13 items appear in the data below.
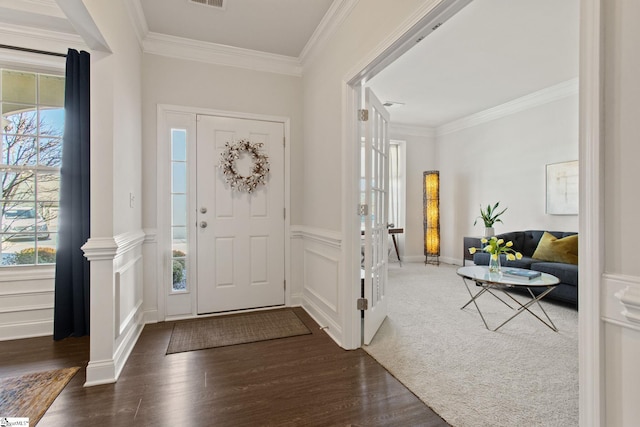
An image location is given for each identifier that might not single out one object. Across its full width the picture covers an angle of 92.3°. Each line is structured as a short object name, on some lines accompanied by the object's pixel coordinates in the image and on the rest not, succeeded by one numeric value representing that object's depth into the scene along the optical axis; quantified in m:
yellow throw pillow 3.78
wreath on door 3.32
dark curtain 2.62
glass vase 3.17
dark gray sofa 3.43
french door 2.53
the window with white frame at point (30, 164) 2.74
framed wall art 4.28
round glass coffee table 2.80
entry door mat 2.61
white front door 3.27
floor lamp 6.32
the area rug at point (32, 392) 1.69
